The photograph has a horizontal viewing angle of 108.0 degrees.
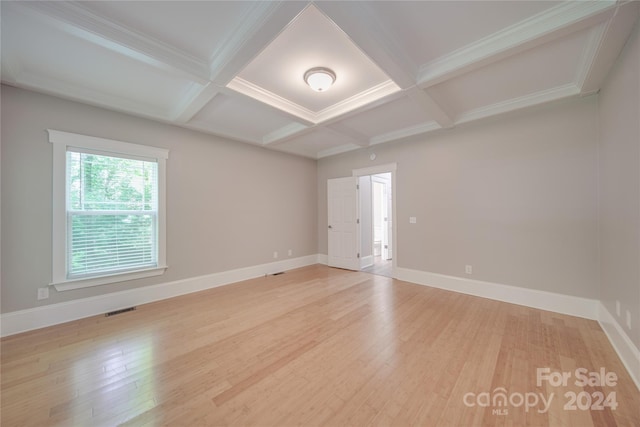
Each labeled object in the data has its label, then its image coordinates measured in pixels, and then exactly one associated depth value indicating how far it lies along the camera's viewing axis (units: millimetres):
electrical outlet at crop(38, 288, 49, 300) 2727
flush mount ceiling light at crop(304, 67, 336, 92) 2475
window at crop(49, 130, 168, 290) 2846
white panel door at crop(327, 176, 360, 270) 5367
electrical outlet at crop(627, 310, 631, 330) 1947
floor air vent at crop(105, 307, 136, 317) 3061
